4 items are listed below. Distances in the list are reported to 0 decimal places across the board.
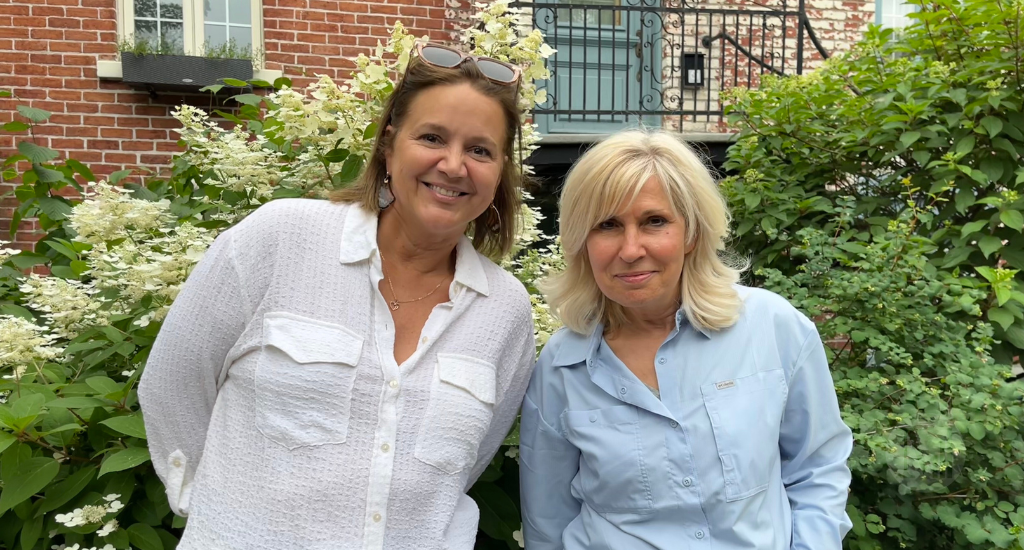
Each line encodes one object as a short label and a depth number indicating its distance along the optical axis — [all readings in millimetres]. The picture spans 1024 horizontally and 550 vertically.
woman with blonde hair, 1548
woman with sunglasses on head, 1406
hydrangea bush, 1829
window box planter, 5387
